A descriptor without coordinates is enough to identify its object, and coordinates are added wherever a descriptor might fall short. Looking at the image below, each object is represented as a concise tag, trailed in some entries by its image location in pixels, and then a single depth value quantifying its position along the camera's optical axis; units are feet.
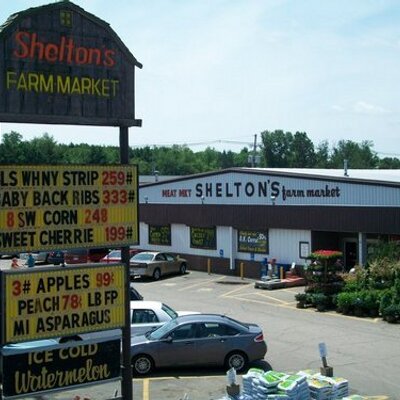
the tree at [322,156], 515.09
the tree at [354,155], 492.21
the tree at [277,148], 520.83
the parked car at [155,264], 121.93
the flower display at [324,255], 88.74
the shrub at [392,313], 78.54
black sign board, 31.37
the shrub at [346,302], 84.12
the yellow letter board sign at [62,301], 31.19
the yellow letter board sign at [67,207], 31.27
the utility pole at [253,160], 235.89
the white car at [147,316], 63.36
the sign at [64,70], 31.35
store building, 104.27
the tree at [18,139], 211.61
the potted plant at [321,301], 87.69
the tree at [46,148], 273.33
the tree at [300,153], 515.09
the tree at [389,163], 487.61
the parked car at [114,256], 116.92
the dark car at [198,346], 57.11
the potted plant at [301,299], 90.17
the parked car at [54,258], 135.85
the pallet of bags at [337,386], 44.37
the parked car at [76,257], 128.16
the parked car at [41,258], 143.02
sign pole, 34.50
